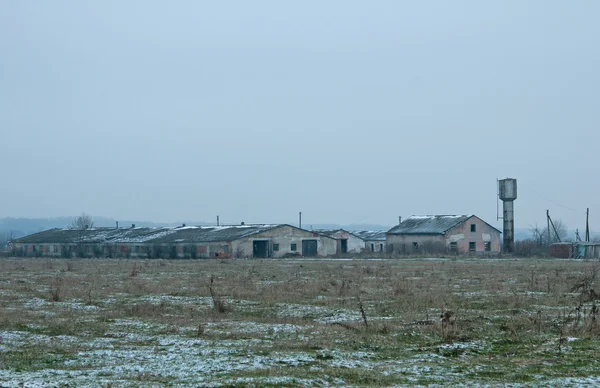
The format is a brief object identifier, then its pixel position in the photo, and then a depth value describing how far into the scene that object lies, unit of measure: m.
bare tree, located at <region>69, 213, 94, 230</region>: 137.36
